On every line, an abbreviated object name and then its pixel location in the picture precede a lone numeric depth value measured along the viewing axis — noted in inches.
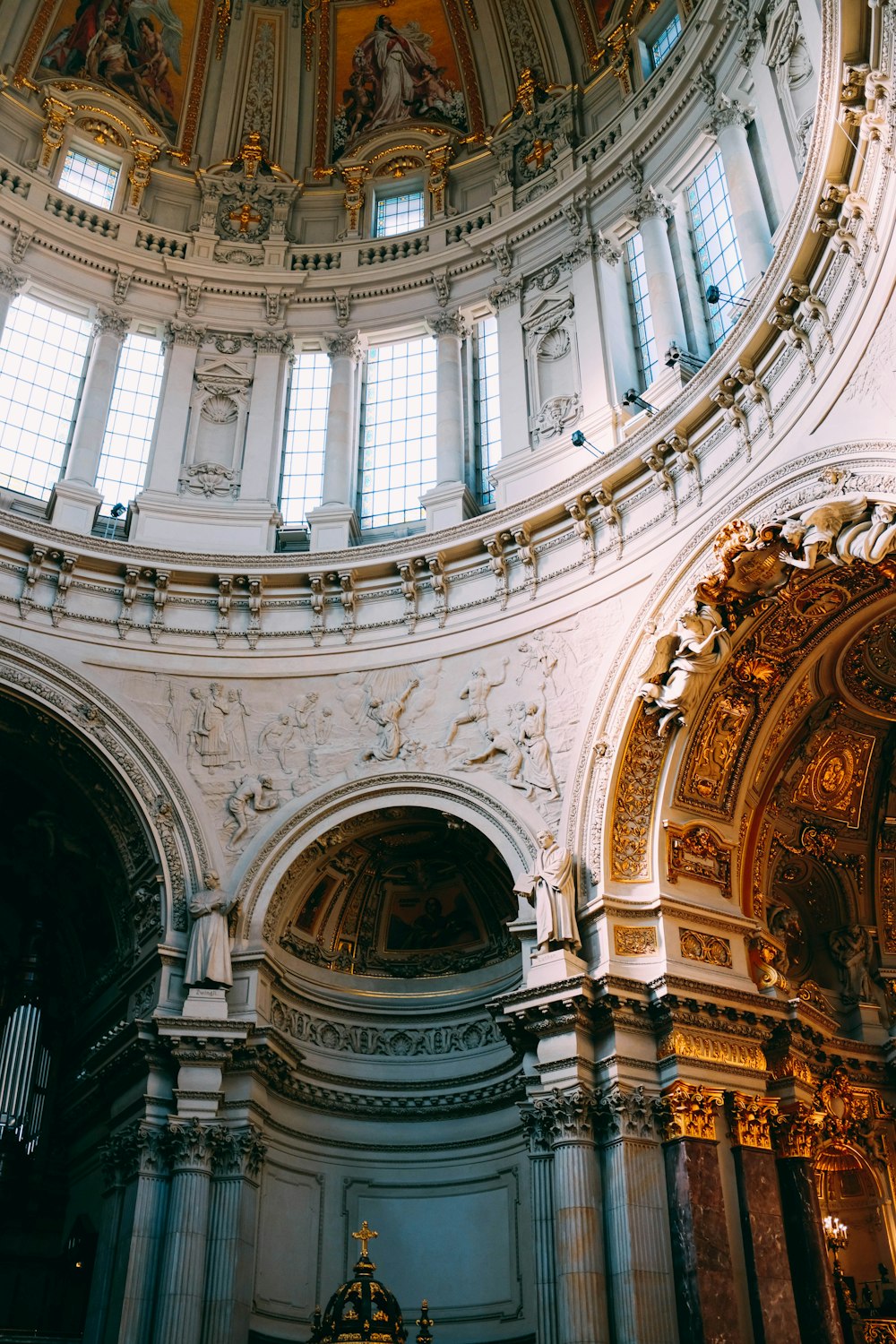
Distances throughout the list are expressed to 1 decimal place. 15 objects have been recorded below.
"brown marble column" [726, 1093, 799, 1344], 626.8
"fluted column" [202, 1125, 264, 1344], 677.3
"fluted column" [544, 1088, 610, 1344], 610.2
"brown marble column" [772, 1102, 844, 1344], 655.8
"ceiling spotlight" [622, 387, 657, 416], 800.9
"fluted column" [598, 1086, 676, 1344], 608.1
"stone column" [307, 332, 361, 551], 937.5
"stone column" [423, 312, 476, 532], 911.7
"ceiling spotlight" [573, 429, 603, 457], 812.0
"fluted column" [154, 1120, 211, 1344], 666.8
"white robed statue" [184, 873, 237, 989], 754.2
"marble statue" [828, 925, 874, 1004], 836.0
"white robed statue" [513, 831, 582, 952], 698.8
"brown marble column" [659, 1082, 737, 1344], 609.6
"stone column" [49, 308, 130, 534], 903.1
